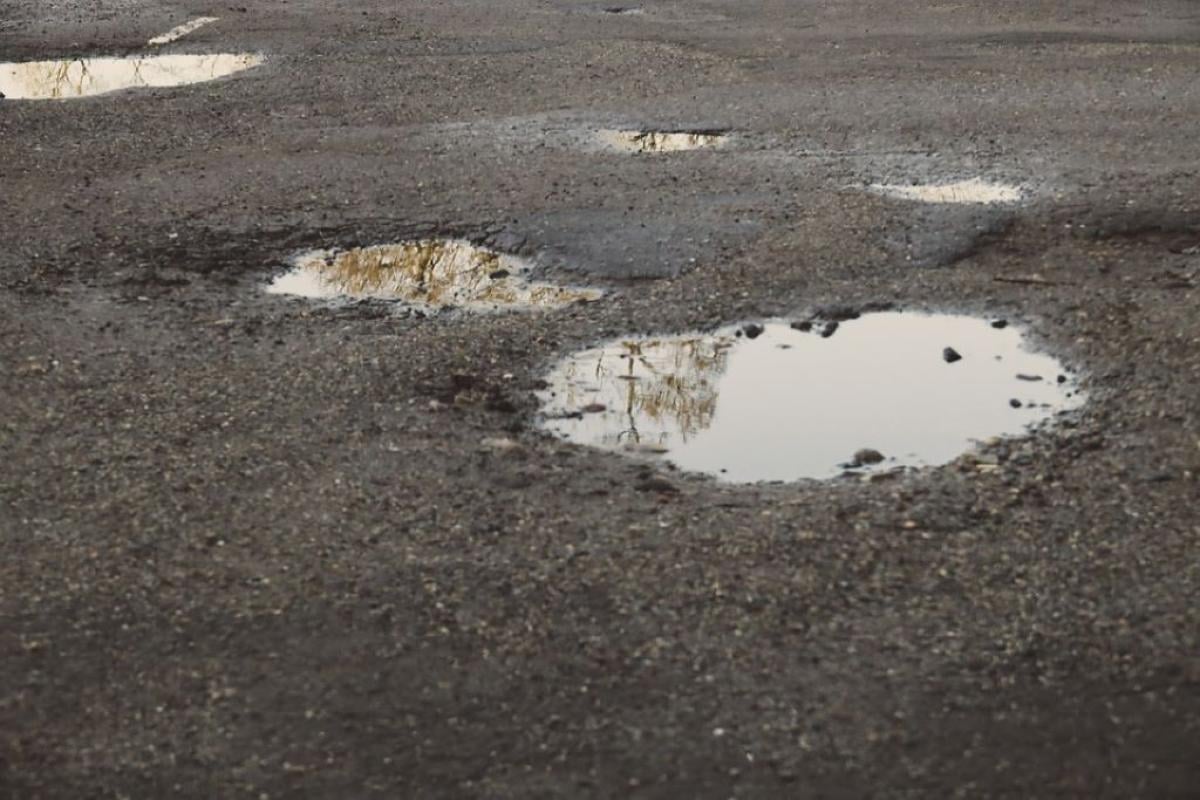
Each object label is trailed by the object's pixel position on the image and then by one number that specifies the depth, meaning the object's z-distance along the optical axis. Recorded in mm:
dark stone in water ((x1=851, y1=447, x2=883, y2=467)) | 6366
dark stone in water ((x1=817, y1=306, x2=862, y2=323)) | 7844
